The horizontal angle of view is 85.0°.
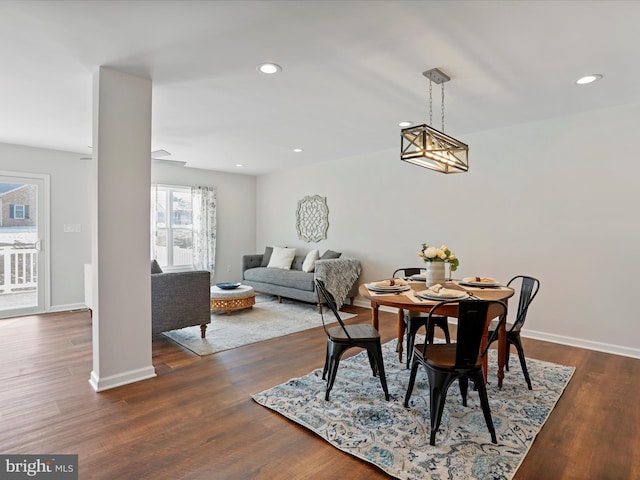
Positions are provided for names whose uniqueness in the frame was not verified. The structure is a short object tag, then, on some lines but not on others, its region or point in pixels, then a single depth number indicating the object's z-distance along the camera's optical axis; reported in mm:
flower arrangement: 2909
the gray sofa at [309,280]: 5281
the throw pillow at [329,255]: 5969
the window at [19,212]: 5066
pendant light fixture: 2578
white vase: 2947
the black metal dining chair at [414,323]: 3100
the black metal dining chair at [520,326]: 2750
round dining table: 2307
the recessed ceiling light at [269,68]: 2684
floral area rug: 1857
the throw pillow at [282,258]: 6570
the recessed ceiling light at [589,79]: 2834
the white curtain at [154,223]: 6602
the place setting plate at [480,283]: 2959
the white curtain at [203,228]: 7137
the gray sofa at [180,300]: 3637
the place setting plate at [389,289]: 2691
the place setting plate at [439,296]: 2359
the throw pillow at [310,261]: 6098
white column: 2695
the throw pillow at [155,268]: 4100
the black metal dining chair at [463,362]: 1983
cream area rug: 3849
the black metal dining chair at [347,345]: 2523
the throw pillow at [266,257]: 6992
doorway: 5039
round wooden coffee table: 4957
